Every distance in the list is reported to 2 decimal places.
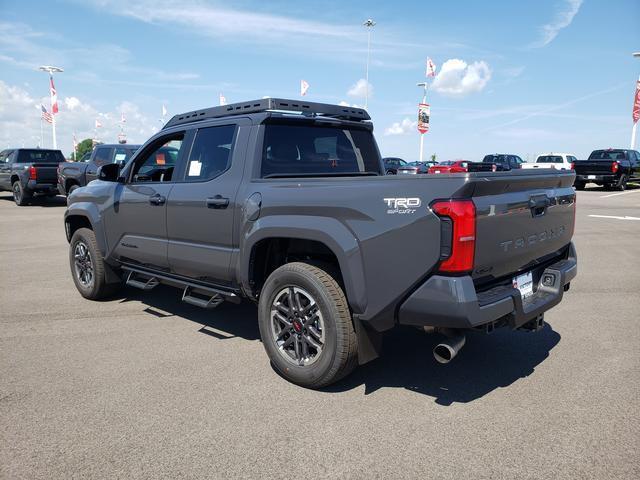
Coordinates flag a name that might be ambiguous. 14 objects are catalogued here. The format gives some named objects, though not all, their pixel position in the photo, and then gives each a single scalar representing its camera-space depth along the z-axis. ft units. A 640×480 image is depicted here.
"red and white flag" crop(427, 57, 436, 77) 126.62
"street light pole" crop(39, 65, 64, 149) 114.73
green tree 493.03
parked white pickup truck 91.45
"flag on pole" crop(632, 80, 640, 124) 115.85
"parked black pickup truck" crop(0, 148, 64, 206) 58.03
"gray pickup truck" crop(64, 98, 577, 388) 9.38
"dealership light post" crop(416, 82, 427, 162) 135.29
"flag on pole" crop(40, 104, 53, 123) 125.70
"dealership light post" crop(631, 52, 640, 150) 114.93
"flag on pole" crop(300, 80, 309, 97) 124.98
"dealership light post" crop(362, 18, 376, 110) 147.05
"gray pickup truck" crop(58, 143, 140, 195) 48.67
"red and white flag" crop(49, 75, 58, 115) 116.78
